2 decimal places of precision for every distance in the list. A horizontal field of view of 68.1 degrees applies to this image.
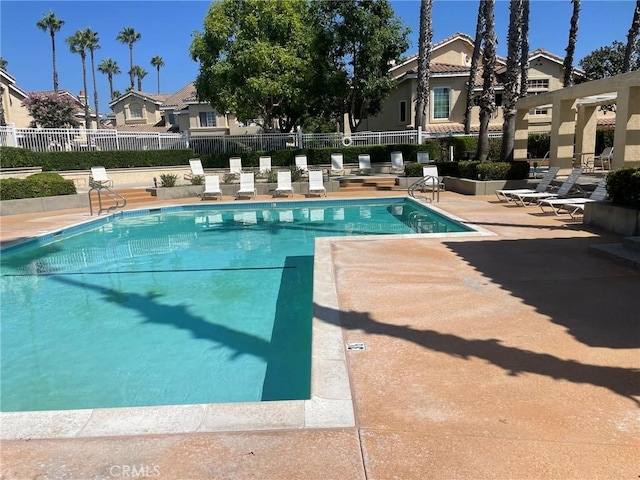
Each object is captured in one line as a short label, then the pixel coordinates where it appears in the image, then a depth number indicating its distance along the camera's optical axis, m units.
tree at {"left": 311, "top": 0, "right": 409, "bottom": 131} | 24.16
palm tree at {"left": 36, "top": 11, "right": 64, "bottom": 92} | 52.97
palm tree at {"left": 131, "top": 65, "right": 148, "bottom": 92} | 75.06
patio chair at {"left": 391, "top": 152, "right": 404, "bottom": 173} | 21.42
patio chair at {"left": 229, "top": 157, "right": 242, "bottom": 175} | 22.29
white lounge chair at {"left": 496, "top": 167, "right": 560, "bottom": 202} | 13.00
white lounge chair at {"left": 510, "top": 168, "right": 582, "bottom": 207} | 11.91
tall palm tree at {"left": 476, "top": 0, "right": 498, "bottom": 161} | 15.47
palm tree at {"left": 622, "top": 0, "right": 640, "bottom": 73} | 19.84
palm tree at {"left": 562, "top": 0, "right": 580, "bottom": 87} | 22.31
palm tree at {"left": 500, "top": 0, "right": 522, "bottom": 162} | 14.76
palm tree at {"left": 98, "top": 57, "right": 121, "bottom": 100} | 75.62
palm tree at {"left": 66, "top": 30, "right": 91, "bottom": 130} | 56.84
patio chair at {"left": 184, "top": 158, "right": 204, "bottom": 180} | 21.46
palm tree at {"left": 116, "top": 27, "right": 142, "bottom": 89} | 72.38
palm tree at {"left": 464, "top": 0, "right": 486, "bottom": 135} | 24.20
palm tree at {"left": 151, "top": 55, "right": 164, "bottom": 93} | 79.56
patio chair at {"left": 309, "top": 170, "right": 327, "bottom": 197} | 17.38
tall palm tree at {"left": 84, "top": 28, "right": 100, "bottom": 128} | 57.19
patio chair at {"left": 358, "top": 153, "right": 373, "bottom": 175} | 21.92
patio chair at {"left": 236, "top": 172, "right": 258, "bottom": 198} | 17.48
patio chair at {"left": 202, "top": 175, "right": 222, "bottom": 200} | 17.61
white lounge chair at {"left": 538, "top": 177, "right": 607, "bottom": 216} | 9.88
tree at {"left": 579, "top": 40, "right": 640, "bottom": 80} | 35.03
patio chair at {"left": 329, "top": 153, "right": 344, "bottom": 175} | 22.24
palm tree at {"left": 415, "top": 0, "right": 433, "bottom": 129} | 22.31
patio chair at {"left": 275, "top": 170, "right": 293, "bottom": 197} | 17.36
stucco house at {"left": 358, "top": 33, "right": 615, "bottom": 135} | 29.34
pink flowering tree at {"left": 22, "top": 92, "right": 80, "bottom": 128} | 33.88
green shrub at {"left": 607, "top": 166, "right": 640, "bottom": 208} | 8.24
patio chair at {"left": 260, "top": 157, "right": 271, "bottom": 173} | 22.27
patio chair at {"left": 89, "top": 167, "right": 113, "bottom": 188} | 19.27
